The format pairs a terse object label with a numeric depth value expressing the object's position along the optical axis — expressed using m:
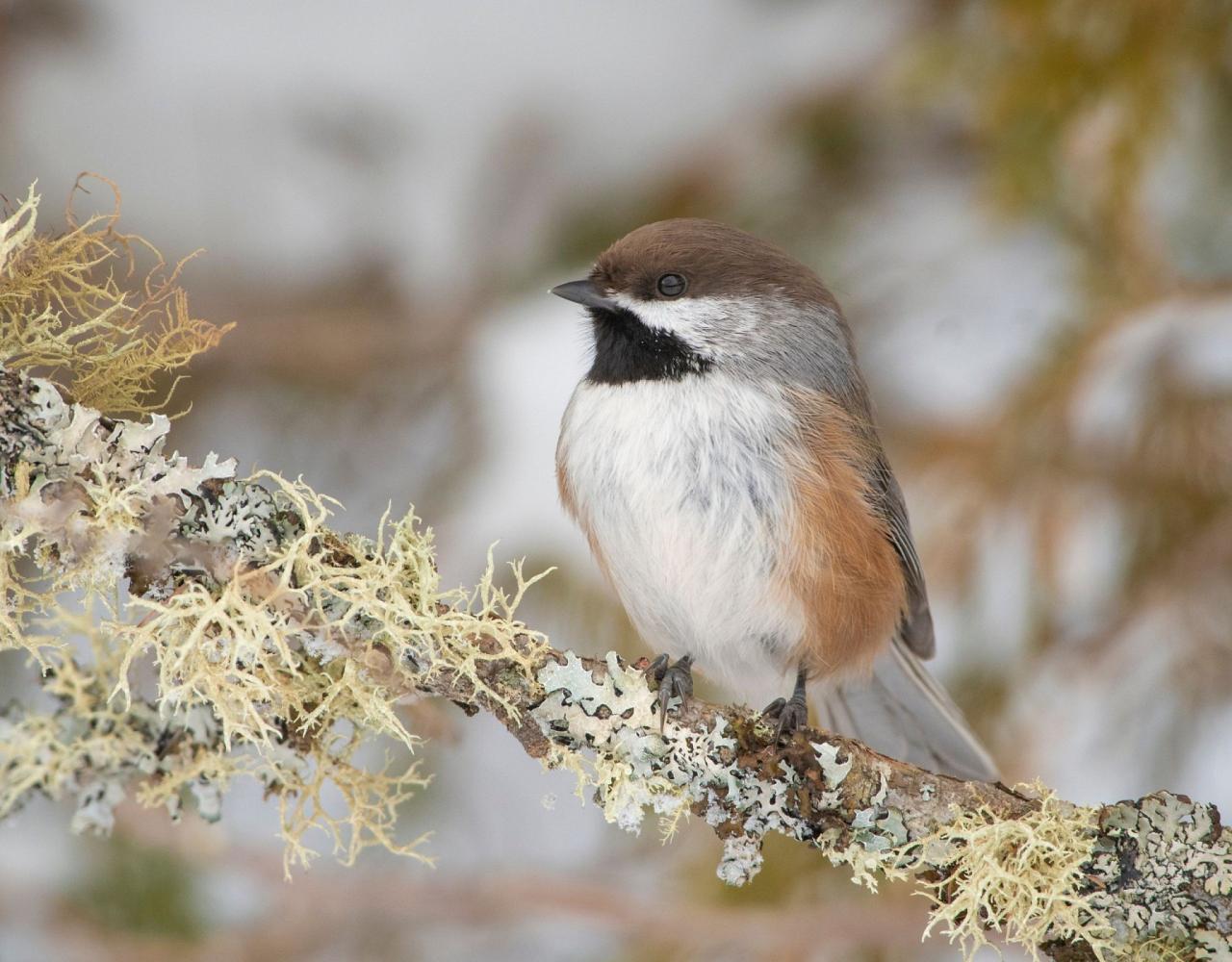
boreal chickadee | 3.62
